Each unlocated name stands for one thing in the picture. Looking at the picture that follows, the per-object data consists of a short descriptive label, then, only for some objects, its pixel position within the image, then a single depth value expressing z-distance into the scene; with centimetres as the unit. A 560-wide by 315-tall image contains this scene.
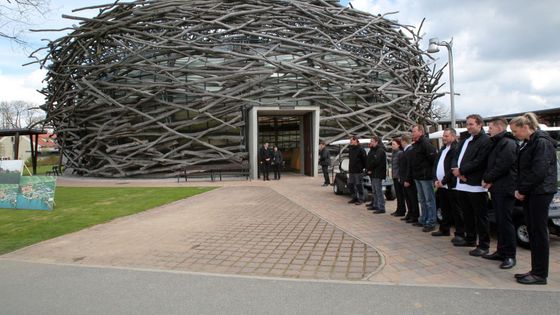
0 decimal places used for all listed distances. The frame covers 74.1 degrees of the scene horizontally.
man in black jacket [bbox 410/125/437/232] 670
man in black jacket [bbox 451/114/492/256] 504
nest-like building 1853
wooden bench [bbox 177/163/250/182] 1836
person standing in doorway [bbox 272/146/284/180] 1759
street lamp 1466
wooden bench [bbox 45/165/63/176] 2448
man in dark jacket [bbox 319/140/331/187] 1460
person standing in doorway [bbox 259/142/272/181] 1747
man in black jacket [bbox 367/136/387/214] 868
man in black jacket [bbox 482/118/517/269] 454
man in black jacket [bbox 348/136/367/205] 995
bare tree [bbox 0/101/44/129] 6688
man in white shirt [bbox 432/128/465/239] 585
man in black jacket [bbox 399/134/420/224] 729
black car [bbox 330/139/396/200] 1073
